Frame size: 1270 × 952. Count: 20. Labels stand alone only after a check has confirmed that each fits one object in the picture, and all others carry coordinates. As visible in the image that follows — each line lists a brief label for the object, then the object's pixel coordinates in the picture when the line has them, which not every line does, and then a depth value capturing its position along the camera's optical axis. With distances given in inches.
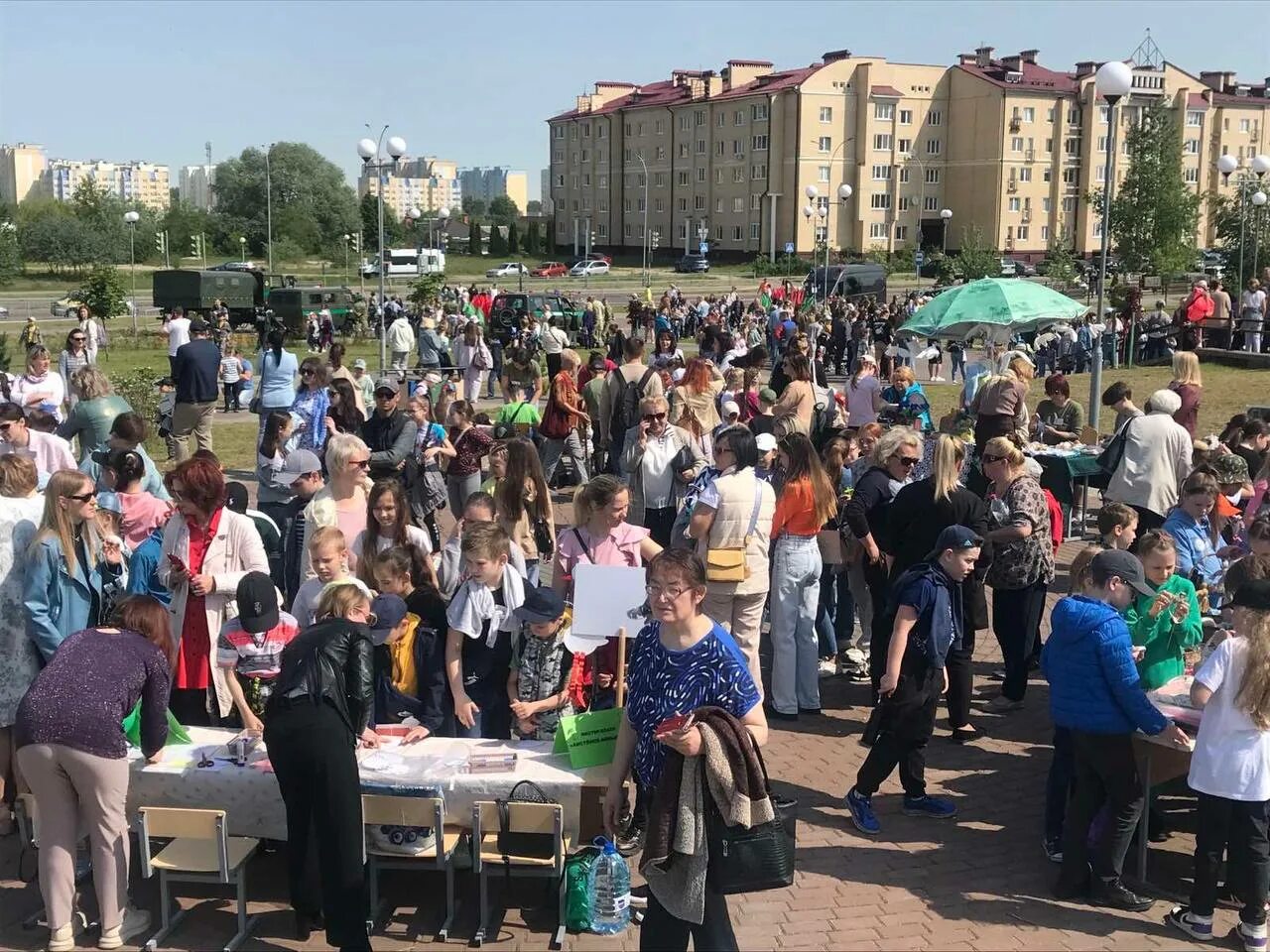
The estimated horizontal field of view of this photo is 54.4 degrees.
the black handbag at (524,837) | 197.9
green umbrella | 546.0
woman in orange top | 292.0
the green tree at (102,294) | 1323.8
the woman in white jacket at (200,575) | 236.2
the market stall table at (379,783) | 202.1
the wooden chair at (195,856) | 195.9
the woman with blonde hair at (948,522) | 280.4
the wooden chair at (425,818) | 197.3
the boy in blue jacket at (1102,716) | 204.2
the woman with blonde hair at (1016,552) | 295.6
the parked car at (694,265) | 2795.3
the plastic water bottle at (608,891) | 199.2
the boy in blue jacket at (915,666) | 232.5
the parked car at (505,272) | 2704.2
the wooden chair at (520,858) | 197.0
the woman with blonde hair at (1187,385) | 443.5
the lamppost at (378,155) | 889.3
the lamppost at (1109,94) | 513.0
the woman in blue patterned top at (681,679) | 155.5
